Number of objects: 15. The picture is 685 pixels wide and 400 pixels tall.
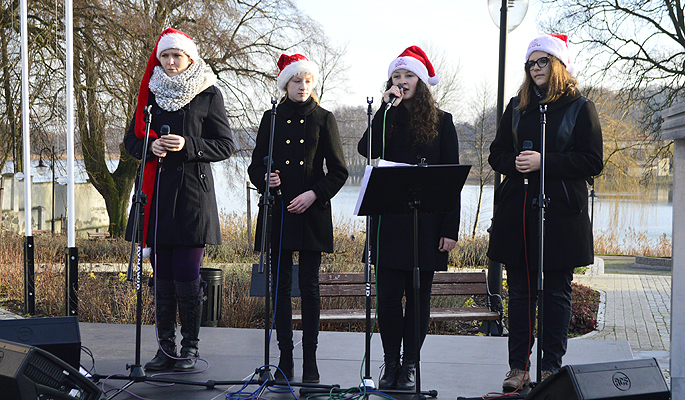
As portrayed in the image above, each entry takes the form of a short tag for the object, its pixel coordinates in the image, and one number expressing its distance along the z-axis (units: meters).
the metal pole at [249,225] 11.70
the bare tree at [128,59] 11.16
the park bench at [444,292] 5.37
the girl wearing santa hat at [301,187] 3.44
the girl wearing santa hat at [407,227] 3.35
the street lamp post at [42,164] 11.57
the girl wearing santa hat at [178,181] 3.63
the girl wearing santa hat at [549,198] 3.24
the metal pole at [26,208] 6.43
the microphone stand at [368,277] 3.05
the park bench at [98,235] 13.91
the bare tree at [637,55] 15.97
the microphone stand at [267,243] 3.09
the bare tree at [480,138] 20.36
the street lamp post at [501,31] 5.92
